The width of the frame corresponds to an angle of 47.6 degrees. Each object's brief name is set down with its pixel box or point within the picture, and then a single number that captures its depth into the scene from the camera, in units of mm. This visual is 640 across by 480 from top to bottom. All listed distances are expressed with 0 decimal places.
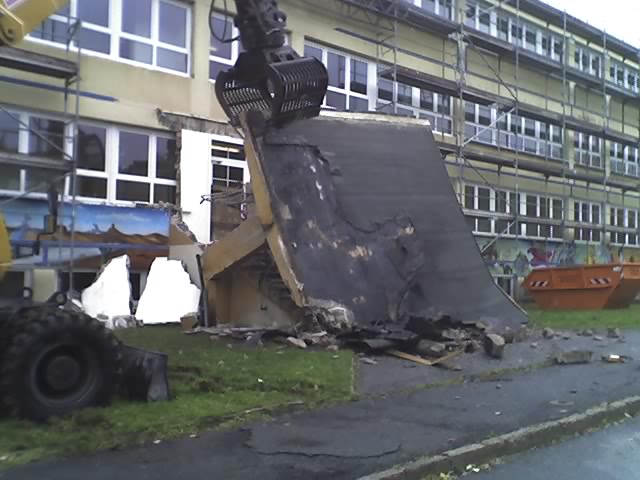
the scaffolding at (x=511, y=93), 21625
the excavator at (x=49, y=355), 5457
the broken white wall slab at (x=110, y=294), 13180
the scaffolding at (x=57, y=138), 13500
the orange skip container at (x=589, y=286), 18469
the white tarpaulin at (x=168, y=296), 13031
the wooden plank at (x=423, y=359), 8816
